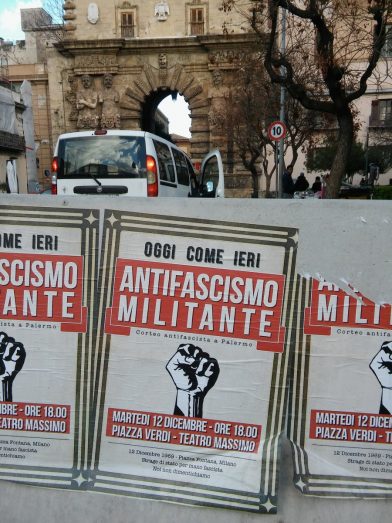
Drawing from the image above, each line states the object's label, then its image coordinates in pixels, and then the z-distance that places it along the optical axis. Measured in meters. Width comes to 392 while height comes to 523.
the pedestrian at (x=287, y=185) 14.92
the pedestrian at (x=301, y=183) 14.95
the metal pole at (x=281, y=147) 15.77
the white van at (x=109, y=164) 7.30
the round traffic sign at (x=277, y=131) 13.59
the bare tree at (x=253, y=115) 19.16
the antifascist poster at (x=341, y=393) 2.00
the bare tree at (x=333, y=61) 8.80
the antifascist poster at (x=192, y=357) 2.03
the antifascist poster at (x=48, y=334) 2.11
